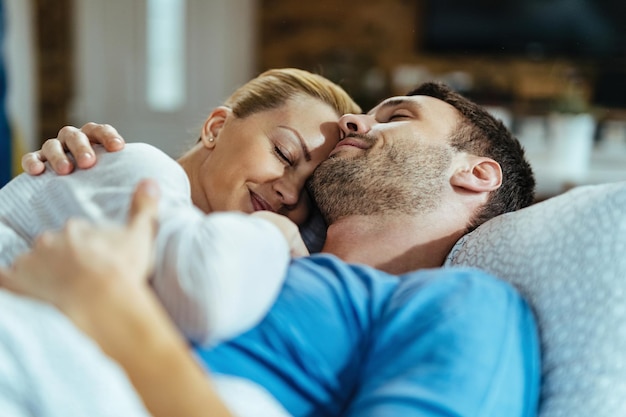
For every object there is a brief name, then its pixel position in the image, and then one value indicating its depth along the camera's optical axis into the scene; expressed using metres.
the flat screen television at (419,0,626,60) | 4.88
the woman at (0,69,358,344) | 0.74
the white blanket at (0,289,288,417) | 0.66
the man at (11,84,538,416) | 0.79
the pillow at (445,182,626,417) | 0.92
